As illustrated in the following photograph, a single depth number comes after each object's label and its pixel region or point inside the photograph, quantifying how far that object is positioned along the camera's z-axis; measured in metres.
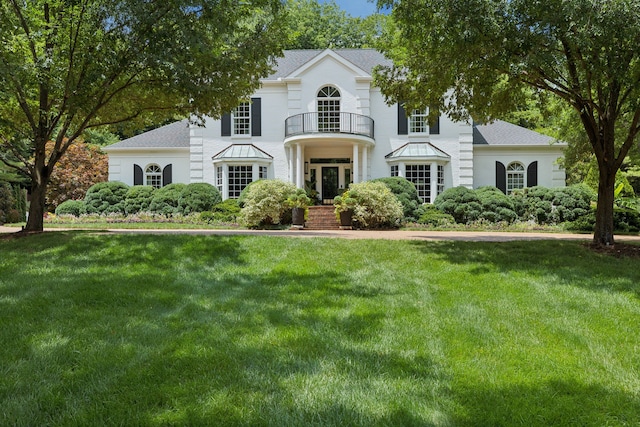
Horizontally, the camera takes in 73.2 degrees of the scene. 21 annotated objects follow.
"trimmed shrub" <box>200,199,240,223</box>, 17.56
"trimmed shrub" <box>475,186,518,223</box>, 17.64
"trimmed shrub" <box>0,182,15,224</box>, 18.92
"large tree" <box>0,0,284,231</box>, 8.48
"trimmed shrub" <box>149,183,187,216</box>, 19.05
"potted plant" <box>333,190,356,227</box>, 15.82
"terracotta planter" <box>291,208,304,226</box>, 16.27
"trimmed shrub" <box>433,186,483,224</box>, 17.77
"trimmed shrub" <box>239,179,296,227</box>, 15.90
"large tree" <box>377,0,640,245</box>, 6.71
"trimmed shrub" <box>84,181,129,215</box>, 19.48
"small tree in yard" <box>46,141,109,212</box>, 22.33
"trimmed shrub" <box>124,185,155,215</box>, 19.52
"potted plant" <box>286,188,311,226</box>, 16.20
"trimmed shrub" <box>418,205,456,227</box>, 16.88
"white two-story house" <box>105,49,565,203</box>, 20.47
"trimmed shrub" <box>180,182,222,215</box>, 18.77
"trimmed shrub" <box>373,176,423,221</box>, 17.55
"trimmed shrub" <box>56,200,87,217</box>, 19.36
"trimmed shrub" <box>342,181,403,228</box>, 15.60
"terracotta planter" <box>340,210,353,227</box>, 16.05
